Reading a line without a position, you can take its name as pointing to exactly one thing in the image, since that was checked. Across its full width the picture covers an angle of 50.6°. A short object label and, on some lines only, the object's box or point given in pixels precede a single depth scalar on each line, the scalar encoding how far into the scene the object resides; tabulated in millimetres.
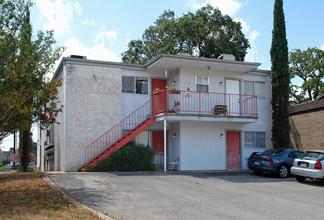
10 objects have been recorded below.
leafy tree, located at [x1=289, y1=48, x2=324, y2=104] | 36969
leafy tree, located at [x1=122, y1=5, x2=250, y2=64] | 32250
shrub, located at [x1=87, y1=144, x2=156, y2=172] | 15519
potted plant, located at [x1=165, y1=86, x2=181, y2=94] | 16488
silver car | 13164
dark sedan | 15242
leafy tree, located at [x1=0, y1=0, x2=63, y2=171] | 10773
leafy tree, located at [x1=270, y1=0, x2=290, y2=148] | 19047
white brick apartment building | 16625
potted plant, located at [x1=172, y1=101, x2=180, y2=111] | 17250
